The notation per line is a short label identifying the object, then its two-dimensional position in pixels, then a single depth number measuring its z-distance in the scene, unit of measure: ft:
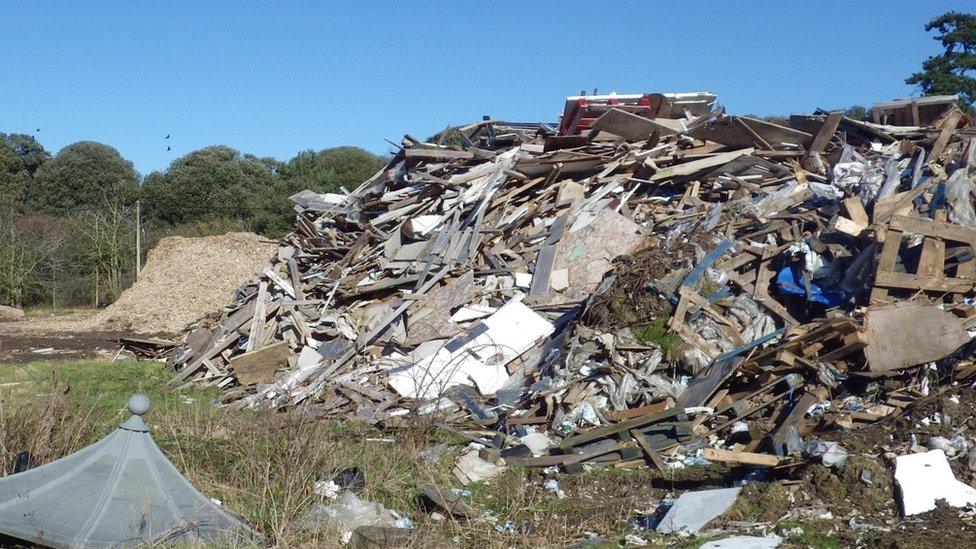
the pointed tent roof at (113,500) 16.33
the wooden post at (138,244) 87.15
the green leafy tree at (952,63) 102.78
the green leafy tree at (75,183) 142.10
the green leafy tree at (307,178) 114.93
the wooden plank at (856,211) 33.53
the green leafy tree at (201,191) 131.54
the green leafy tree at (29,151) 148.36
